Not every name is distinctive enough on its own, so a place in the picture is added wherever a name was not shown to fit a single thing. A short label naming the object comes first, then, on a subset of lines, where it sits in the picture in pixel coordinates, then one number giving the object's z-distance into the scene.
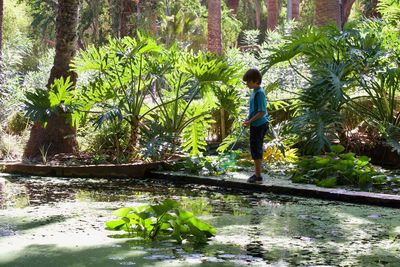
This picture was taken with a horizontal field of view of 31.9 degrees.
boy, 9.31
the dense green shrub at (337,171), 8.82
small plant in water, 5.37
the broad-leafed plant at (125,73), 11.43
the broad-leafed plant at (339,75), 10.70
